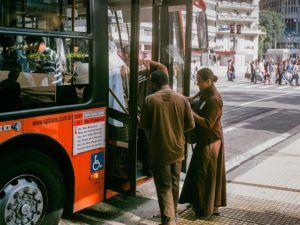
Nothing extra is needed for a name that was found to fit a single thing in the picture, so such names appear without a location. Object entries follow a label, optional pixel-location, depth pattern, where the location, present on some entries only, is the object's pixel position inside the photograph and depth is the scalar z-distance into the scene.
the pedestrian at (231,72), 38.41
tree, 130.20
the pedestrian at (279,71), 34.00
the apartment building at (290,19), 149.00
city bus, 3.86
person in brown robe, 5.03
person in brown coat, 4.55
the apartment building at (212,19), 99.62
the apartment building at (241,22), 114.88
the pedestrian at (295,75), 33.29
